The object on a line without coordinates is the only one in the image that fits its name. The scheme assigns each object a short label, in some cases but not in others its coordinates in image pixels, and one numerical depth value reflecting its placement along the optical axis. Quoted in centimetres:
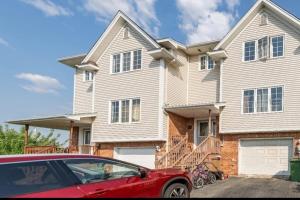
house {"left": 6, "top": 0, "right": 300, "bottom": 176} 1436
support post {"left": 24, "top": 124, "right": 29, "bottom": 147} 1840
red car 444
